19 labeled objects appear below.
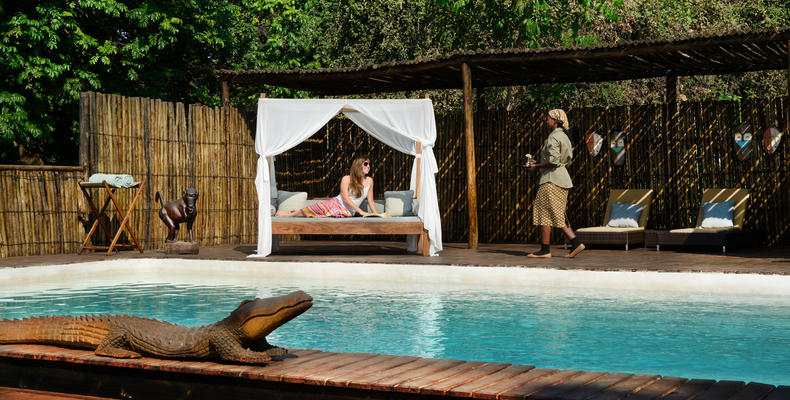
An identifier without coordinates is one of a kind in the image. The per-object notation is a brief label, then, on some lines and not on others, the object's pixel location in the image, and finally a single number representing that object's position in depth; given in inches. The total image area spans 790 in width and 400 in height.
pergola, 358.9
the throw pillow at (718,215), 406.3
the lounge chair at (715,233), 382.9
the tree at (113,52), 533.6
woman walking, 349.1
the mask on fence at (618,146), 451.5
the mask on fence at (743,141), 421.1
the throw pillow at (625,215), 425.2
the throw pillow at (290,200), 419.8
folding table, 383.2
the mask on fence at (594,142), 454.9
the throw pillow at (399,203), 407.5
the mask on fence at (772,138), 412.2
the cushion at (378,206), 415.2
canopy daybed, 379.9
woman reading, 398.6
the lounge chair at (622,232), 401.7
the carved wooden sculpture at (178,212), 394.6
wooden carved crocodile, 141.1
